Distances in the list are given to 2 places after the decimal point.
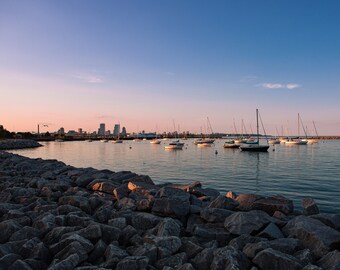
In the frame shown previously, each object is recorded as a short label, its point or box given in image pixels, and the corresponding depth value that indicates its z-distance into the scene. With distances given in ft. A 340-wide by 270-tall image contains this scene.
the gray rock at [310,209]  28.50
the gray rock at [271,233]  20.86
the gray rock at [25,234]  20.35
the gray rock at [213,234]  21.33
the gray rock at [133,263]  16.11
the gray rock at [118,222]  22.67
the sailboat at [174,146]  273.38
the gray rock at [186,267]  15.57
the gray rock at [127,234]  20.80
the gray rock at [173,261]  16.96
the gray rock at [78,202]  27.61
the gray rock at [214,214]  24.21
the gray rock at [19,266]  16.03
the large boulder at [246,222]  21.62
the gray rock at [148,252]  17.63
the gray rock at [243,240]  19.45
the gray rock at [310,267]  15.28
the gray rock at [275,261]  16.12
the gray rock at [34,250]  18.01
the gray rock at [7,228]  20.81
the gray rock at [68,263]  15.75
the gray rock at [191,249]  18.45
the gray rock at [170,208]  25.45
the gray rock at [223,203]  27.58
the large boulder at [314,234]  19.10
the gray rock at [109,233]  20.44
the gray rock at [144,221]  23.21
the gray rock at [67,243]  18.28
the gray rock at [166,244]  17.96
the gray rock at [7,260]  16.48
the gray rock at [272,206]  27.63
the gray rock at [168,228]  20.85
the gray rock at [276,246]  17.83
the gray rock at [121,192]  32.53
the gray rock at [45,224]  21.29
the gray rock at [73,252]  17.24
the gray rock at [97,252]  18.03
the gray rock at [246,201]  28.04
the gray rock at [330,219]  23.40
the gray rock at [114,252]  17.56
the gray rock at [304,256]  17.09
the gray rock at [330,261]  16.29
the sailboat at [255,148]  232.32
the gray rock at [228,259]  16.03
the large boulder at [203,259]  16.88
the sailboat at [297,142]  370.47
